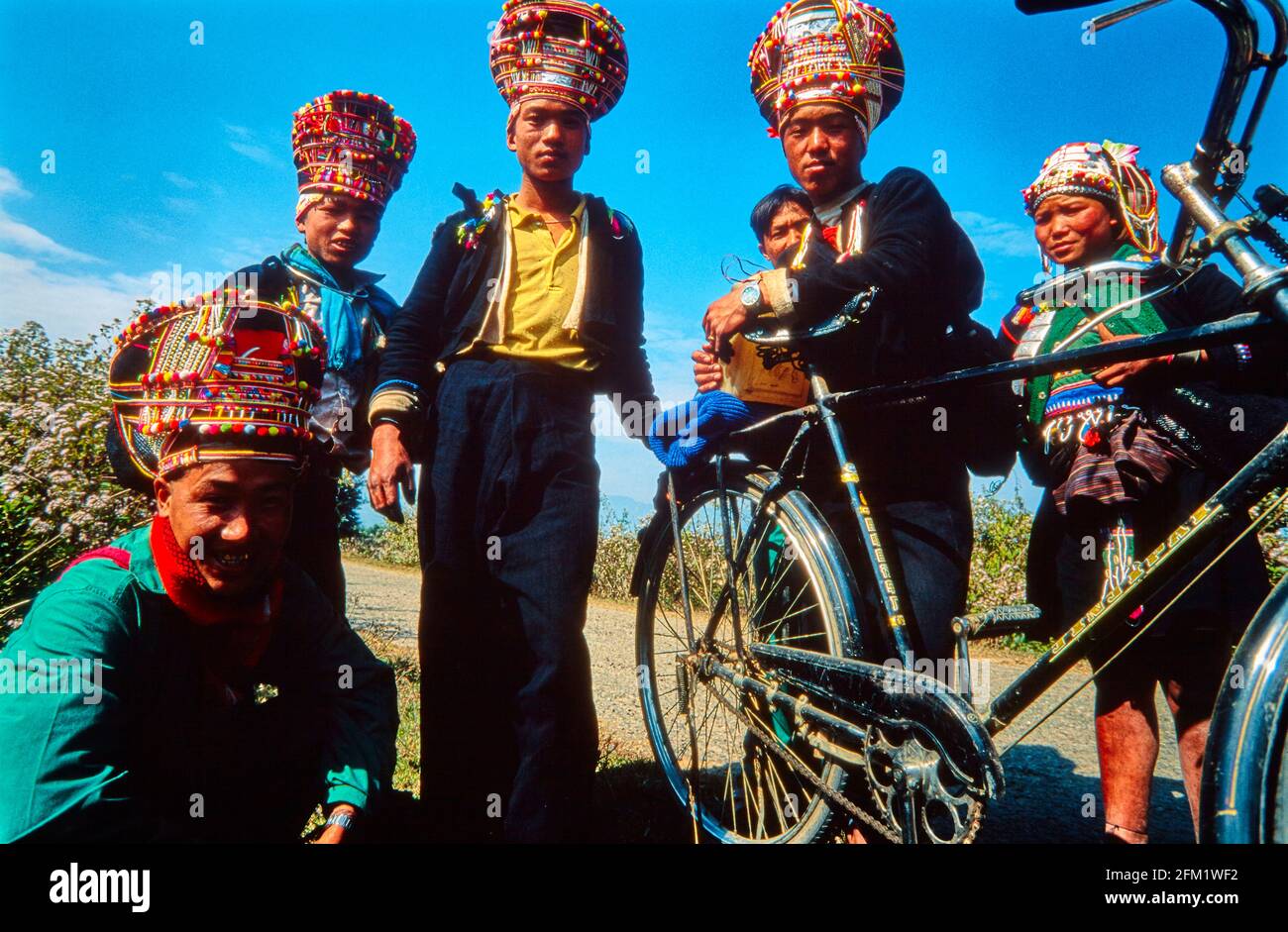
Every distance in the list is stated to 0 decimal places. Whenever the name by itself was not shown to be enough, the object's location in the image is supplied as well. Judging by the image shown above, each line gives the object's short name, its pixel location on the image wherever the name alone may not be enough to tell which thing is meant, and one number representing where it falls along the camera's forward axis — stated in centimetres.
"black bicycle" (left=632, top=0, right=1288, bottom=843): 142
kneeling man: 142
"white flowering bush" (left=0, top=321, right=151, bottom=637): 326
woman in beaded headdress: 201
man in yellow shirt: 226
